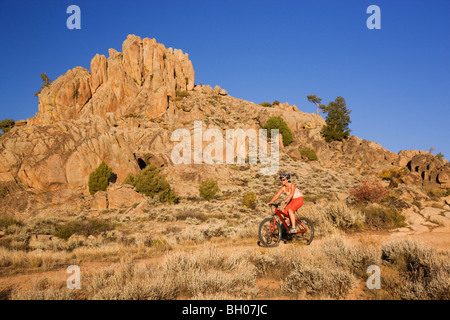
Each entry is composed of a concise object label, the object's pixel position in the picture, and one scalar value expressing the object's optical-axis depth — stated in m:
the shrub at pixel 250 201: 25.36
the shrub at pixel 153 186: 27.91
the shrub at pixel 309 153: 58.44
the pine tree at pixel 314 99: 88.12
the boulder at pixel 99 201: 25.06
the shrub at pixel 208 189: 29.47
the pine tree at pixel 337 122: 64.50
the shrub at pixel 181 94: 70.25
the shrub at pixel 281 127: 63.78
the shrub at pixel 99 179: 28.05
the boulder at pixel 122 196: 25.55
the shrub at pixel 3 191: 26.07
